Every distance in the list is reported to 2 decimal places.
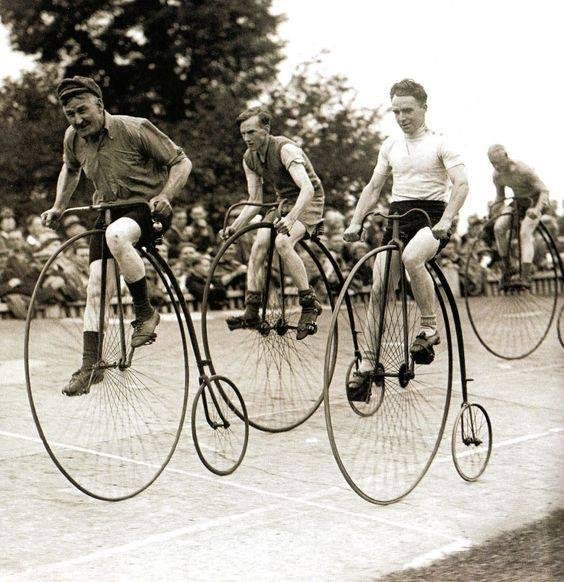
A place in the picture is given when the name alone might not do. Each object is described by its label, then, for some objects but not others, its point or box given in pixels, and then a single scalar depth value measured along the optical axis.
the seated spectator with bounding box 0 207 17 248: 11.52
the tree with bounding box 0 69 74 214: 9.27
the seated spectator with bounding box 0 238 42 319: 12.17
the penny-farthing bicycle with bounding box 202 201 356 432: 6.73
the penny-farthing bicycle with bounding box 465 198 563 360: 9.73
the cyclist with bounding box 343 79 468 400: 5.81
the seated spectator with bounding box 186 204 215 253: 11.21
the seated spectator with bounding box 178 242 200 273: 11.62
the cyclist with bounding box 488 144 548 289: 8.55
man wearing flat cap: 5.30
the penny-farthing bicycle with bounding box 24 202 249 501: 5.42
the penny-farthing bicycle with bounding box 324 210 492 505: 5.70
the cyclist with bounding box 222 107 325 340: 6.55
